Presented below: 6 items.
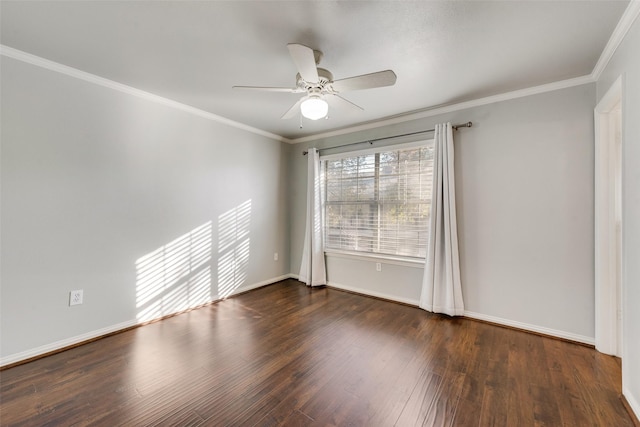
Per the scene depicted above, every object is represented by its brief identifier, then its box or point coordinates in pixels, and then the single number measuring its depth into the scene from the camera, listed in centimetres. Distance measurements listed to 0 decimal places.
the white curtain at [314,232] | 417
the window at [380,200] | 339
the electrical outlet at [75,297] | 234
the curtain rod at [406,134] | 299
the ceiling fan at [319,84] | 177
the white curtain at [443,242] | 299
